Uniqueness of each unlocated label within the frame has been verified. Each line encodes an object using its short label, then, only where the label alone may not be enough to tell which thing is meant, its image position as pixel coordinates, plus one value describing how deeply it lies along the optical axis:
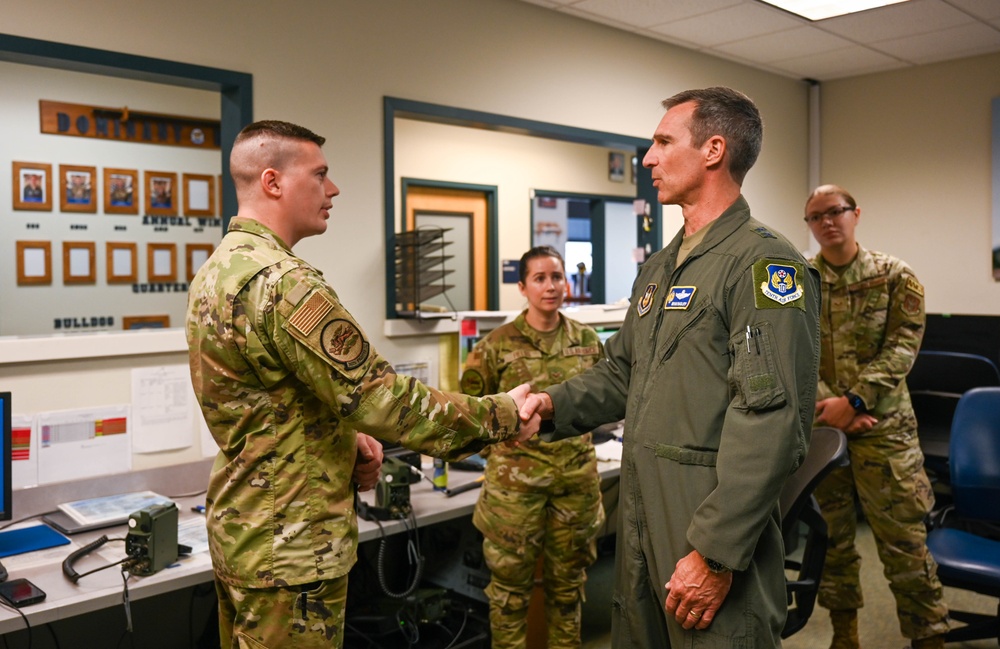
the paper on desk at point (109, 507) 2.40
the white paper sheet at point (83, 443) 2.51
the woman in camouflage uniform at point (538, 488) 2.69
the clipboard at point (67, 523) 2.35
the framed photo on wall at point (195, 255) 4.77
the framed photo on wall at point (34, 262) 4.23
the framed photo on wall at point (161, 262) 4.65
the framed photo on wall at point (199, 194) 4.74
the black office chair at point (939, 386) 4.29
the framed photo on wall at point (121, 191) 4.46
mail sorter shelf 3.18
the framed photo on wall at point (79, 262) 4.34
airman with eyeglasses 2.88
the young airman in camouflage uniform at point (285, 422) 1.61
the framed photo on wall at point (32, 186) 4.18
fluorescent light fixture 3.74
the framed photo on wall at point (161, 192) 4.62
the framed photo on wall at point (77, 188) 4.32
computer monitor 2.22
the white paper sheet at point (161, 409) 2.69
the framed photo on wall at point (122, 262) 4.48
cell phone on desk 1.86
